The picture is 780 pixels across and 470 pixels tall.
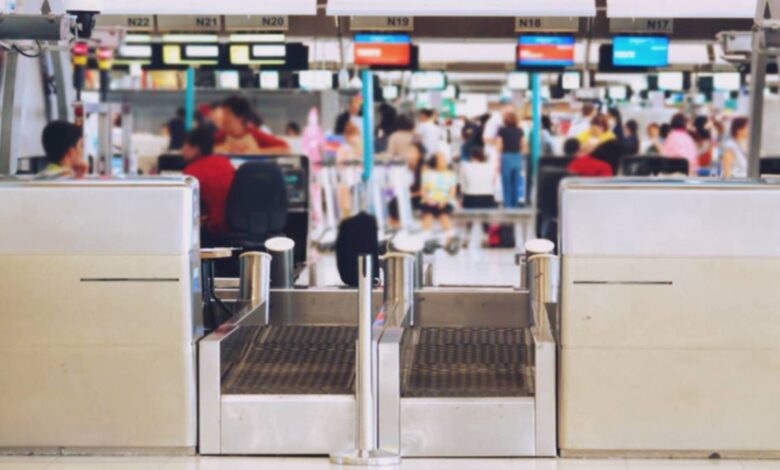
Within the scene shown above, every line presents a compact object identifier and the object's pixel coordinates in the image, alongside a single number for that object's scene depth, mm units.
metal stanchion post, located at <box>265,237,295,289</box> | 9820
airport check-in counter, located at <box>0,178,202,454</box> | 7137
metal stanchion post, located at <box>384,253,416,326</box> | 9320
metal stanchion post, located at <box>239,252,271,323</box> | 9148
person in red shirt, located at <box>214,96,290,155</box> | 13211
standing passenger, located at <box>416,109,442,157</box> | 24734
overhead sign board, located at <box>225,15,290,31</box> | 18203
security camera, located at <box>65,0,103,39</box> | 9586
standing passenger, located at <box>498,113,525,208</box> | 22297
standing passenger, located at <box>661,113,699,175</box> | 21297
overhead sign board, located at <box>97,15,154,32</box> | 17203
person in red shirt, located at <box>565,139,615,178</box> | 16469
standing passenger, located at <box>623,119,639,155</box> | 19620
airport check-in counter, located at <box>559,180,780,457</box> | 7055
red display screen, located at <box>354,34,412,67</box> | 17891
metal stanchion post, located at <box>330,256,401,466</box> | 7004
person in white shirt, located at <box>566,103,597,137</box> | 19984
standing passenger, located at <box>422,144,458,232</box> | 21250
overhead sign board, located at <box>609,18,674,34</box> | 17688
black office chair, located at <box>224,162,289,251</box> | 11703
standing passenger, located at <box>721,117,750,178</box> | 23328
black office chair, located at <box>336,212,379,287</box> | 10875
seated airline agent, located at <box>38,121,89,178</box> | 10734
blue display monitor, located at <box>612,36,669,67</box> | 17828
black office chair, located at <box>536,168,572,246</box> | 16984
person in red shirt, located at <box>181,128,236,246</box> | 11656
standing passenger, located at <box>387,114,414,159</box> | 23438
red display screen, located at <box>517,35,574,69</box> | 18141
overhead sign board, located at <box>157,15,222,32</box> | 18672
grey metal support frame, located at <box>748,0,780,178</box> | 11477
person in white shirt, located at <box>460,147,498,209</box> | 20914
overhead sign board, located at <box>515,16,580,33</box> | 17172
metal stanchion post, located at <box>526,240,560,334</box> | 9047
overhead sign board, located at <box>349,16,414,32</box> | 18016
